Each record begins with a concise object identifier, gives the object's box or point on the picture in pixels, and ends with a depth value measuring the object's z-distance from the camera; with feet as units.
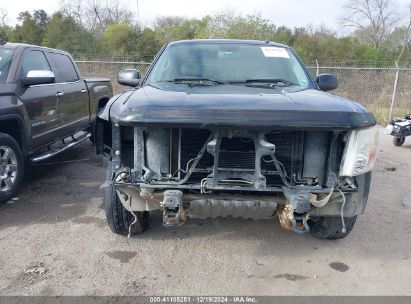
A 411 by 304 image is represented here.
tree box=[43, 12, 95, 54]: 84.38
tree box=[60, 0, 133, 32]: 132.85
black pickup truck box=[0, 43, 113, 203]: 15.26
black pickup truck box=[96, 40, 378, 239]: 9.29
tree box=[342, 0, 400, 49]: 136.15
